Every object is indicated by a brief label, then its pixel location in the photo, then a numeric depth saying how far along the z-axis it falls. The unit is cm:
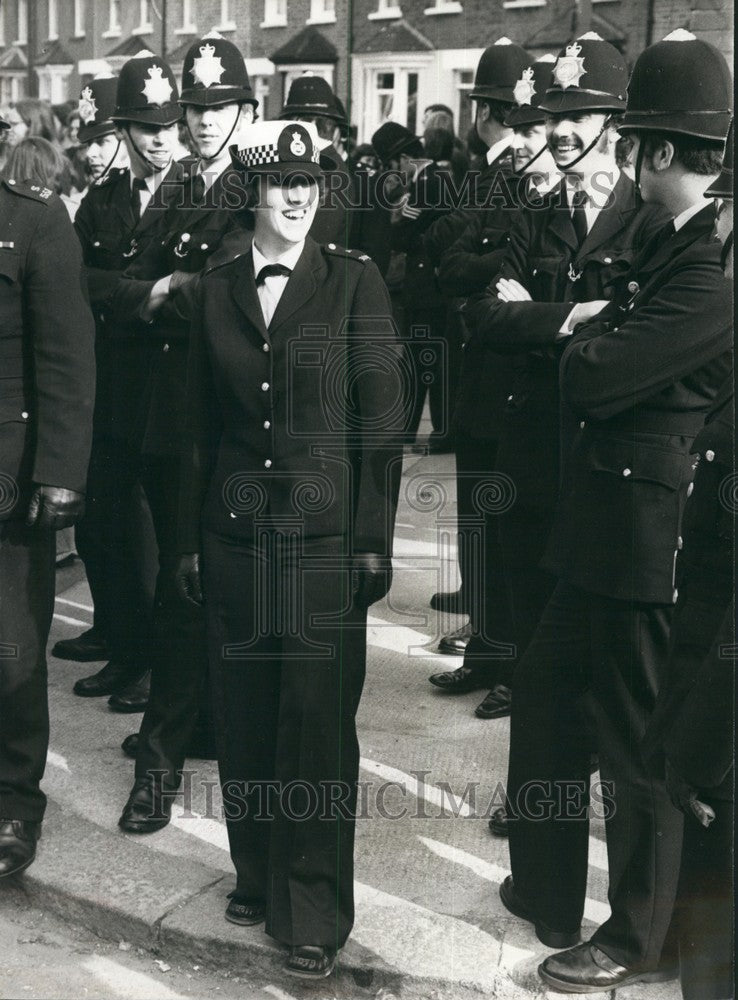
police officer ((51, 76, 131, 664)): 635
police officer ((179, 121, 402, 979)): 403
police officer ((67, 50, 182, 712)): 578
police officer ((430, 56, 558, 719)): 520
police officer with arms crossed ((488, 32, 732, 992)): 365
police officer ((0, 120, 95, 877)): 466
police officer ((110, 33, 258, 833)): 500
